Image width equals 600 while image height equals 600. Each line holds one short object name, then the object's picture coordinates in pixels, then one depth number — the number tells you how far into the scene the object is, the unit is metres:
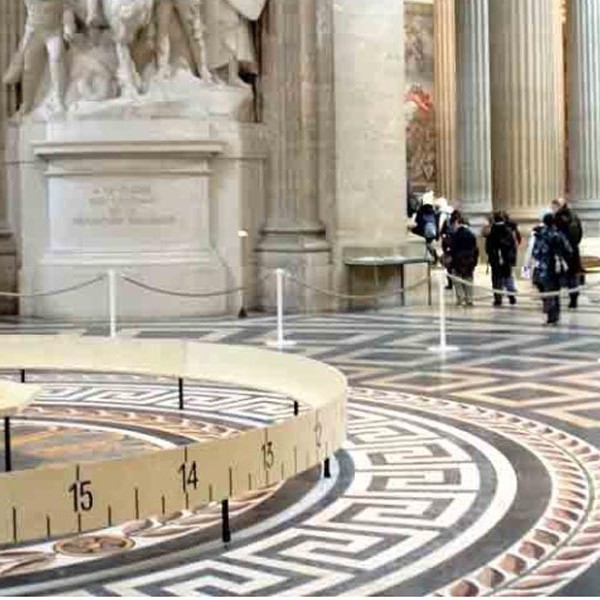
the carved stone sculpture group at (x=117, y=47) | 14.38
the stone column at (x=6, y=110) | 15.05
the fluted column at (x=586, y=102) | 24.52
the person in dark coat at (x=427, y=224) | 19.33
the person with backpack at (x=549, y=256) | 13.59
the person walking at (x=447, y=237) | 15.89
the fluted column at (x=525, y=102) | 19.64
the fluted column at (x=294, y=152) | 14.78
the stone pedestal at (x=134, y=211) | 14.24
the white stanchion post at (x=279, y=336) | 11.50
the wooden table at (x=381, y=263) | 14.64
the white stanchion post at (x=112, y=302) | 11.84
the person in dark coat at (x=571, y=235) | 14.41
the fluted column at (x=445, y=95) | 28.02
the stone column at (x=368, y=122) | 14.77
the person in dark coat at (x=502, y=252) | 15.74
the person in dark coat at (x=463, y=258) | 15.15
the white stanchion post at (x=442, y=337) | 10.87
